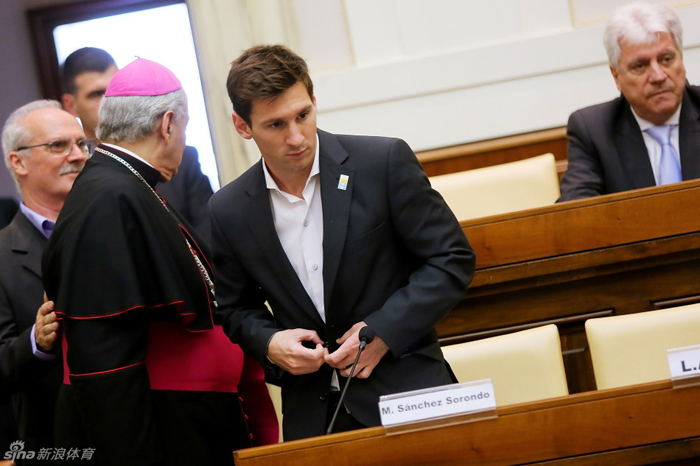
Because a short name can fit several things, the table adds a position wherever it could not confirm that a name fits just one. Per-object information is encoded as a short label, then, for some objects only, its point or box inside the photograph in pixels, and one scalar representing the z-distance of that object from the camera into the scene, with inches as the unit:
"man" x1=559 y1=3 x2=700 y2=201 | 248.4
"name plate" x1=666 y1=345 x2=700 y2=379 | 204.5
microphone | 212.8
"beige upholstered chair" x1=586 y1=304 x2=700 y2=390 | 221.0
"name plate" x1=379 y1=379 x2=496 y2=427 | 205.5
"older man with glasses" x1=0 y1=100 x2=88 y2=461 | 230.1
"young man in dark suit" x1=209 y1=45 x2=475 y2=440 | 215.0
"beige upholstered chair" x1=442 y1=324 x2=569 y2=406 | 223.0
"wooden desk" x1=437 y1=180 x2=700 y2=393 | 233.1
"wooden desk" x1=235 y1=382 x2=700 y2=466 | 204.3
